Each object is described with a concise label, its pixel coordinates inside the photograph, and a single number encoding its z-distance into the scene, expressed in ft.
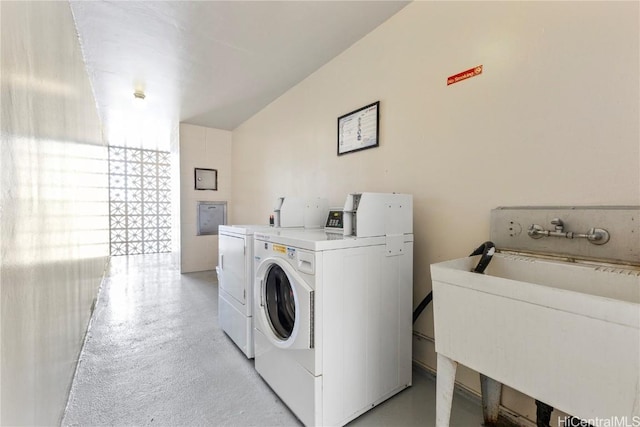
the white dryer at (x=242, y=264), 6.91
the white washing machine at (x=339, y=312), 4.61
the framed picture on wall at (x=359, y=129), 7.48
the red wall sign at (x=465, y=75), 5.38
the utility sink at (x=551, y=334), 2.42
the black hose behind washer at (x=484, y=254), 4.34
